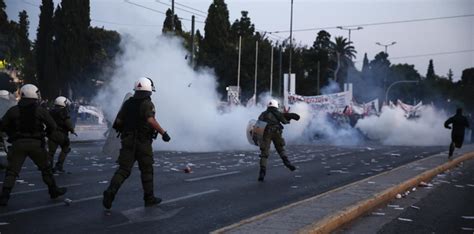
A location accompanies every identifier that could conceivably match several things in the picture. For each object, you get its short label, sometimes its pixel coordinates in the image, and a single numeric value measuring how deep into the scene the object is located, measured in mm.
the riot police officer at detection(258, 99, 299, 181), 12977
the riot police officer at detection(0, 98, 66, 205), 8609
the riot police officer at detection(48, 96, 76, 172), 12524
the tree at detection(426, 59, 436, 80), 150375
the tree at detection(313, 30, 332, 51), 103438
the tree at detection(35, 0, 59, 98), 50375
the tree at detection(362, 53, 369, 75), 107100
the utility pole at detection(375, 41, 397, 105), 72738
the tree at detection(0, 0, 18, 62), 46325
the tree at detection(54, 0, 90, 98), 49562
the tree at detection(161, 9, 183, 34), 47344
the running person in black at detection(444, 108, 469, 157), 19984
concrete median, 7043
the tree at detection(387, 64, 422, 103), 97688
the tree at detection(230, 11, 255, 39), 71331
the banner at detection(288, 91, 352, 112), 34606
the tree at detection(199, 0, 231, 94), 57028
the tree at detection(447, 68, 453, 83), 149212
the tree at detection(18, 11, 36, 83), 56938
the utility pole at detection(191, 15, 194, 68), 28877
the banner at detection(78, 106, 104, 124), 33325
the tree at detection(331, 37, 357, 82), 100875
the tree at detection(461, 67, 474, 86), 117875
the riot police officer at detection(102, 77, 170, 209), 8453
